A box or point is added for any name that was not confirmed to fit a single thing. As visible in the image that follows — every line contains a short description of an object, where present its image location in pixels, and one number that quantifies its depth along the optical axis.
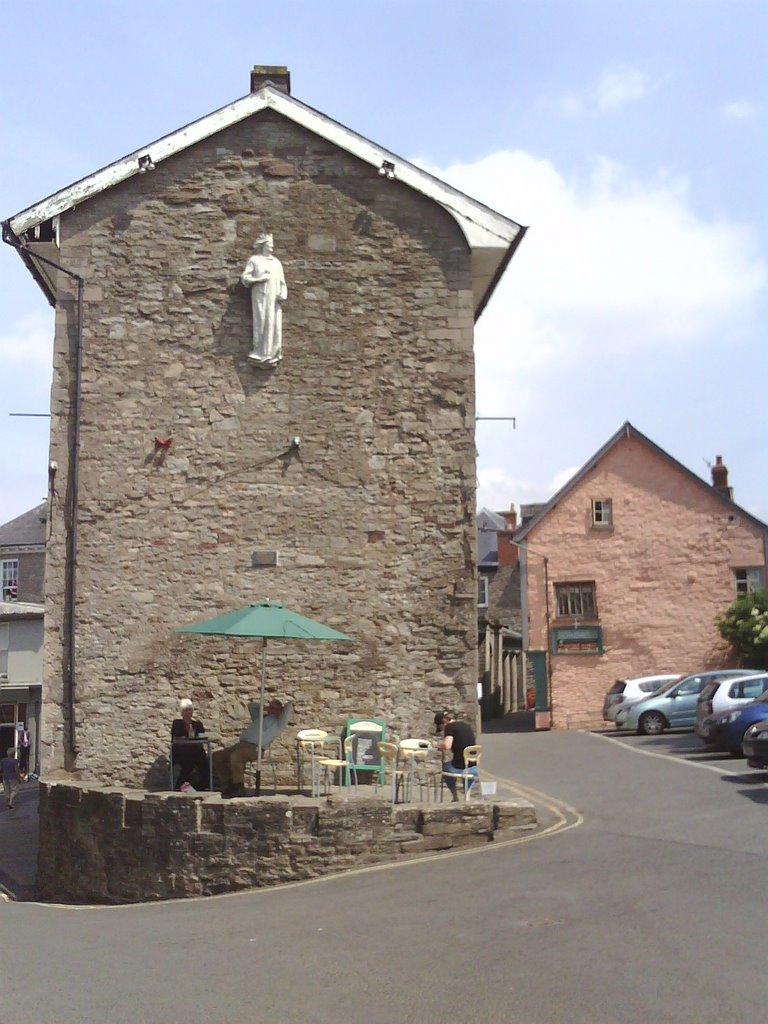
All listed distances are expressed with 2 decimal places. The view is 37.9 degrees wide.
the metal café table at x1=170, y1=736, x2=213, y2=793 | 12.59
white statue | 14.30
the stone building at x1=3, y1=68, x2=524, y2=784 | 13.82
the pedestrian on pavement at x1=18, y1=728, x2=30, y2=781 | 38.16
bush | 27.17
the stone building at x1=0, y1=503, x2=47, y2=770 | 38.84
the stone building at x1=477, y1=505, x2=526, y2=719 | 44.69
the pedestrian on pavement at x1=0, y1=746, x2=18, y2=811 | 26.08
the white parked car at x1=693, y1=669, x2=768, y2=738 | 19.92
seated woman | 12.84
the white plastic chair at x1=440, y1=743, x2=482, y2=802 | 11.91
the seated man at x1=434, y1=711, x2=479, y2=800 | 12.12
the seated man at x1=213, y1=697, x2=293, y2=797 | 12.77
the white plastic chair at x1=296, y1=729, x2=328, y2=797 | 12.25
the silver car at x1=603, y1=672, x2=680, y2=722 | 25.89
